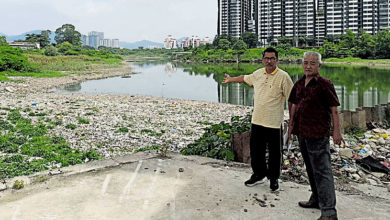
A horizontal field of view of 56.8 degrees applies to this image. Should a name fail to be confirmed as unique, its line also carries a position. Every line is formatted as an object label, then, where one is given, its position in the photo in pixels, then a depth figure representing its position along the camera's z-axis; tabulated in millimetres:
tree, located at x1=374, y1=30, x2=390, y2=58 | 66044
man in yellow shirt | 4371
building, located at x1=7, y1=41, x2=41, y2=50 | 95625
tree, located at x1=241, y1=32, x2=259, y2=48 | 112062
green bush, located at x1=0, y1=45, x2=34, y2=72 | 33156
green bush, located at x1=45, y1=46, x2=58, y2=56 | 71938
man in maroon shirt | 3598
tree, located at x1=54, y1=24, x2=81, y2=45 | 128875
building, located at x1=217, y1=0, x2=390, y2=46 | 97812
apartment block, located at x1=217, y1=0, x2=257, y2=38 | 129875
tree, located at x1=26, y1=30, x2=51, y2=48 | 104062
